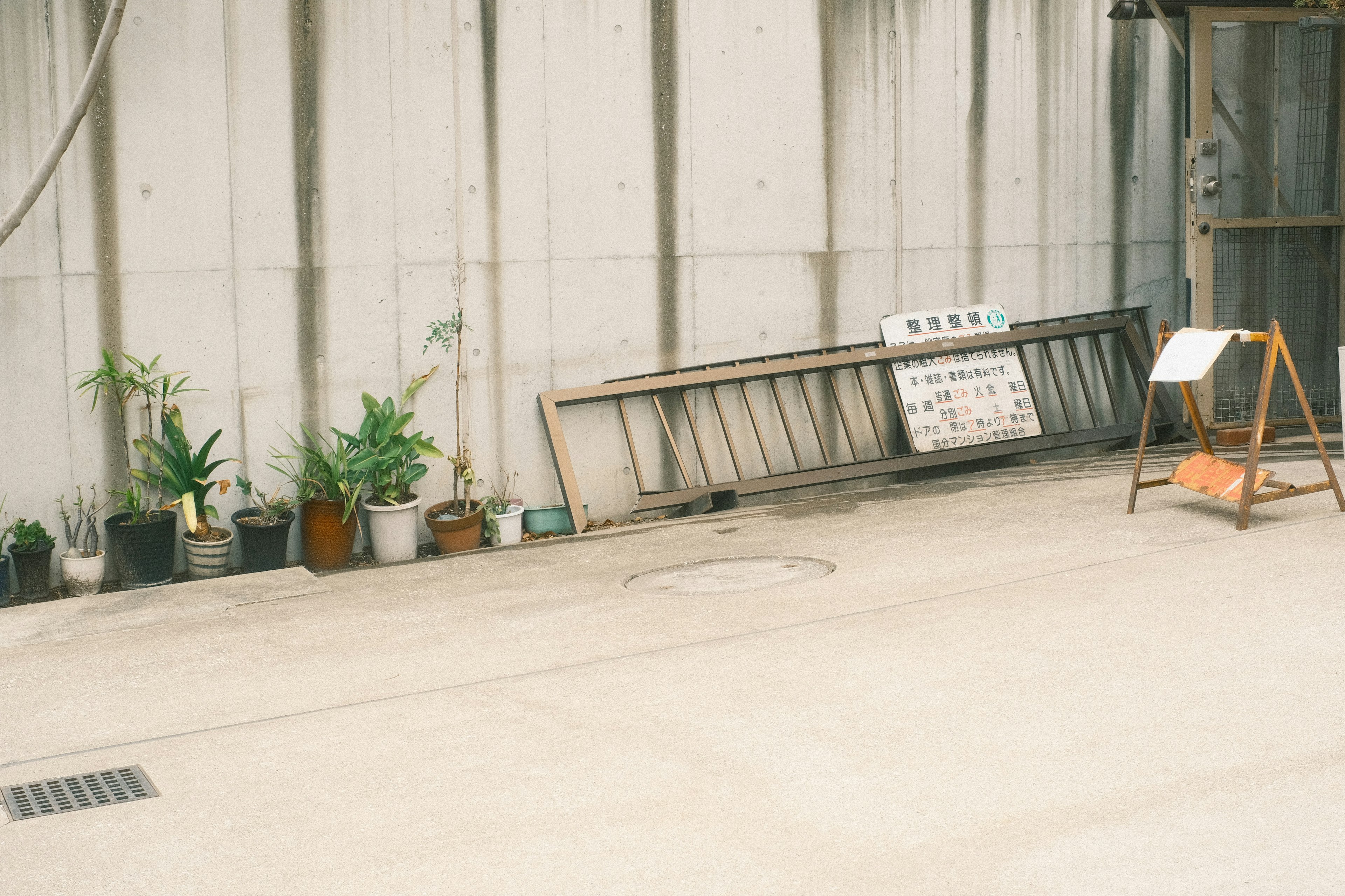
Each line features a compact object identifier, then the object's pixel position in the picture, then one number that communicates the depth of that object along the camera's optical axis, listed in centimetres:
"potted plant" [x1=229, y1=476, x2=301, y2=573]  655
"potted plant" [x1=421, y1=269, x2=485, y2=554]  702
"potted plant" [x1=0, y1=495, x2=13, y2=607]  606
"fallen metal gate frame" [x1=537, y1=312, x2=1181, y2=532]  745
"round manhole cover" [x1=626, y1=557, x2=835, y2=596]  575
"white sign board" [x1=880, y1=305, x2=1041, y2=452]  837
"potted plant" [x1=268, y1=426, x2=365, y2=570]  671
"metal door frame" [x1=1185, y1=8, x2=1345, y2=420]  832
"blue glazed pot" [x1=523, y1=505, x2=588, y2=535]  738
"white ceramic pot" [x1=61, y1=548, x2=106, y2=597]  622
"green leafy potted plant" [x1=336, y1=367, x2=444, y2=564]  679
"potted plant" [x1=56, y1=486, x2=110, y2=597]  623
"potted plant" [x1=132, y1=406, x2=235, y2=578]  643
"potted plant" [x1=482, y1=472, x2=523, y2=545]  717
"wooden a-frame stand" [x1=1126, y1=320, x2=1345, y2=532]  600
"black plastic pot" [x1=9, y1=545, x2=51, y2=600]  613
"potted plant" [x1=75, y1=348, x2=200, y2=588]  625
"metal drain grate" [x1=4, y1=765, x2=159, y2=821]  354
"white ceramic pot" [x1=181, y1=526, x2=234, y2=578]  646
